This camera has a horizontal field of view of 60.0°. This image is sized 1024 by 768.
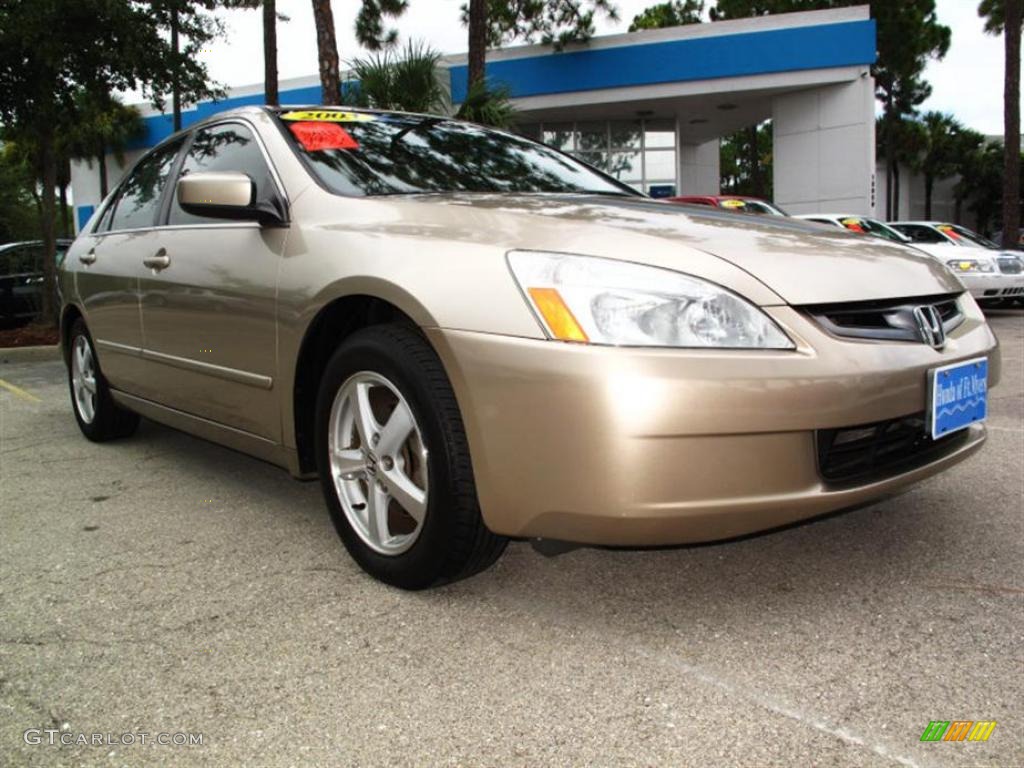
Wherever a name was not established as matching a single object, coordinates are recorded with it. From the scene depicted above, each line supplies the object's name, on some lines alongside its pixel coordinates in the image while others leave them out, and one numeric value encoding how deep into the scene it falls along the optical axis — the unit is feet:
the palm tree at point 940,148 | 121.90
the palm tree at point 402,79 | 38.60
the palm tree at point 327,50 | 35.45
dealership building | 62.64
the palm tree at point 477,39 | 41.45
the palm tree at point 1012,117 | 52.75
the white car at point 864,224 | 38.42
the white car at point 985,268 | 36.60
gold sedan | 6.55
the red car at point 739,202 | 33.70
